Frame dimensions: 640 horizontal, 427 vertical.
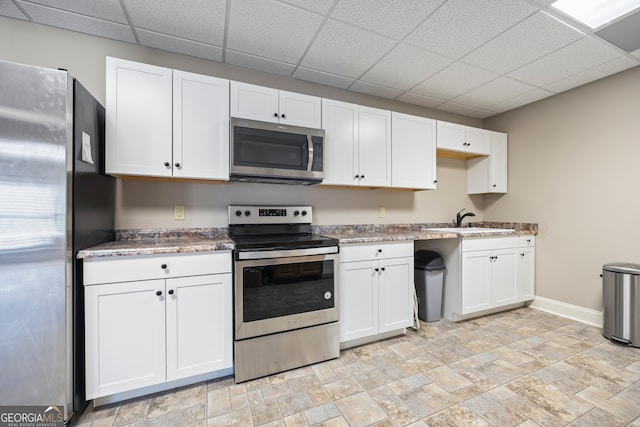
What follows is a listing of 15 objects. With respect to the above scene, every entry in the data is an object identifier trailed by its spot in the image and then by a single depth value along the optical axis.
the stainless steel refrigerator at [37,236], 1.32
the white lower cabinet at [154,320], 1.54
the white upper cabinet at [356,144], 2.47
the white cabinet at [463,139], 3.07
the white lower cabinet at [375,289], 2.21
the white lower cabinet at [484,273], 2.78
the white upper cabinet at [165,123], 1.83
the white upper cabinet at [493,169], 3.47
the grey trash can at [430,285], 2.82
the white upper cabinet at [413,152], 2.78
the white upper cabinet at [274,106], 2.13
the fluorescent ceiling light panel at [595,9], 1.74
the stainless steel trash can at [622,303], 2.29
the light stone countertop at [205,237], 1.60
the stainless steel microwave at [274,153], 2.05
